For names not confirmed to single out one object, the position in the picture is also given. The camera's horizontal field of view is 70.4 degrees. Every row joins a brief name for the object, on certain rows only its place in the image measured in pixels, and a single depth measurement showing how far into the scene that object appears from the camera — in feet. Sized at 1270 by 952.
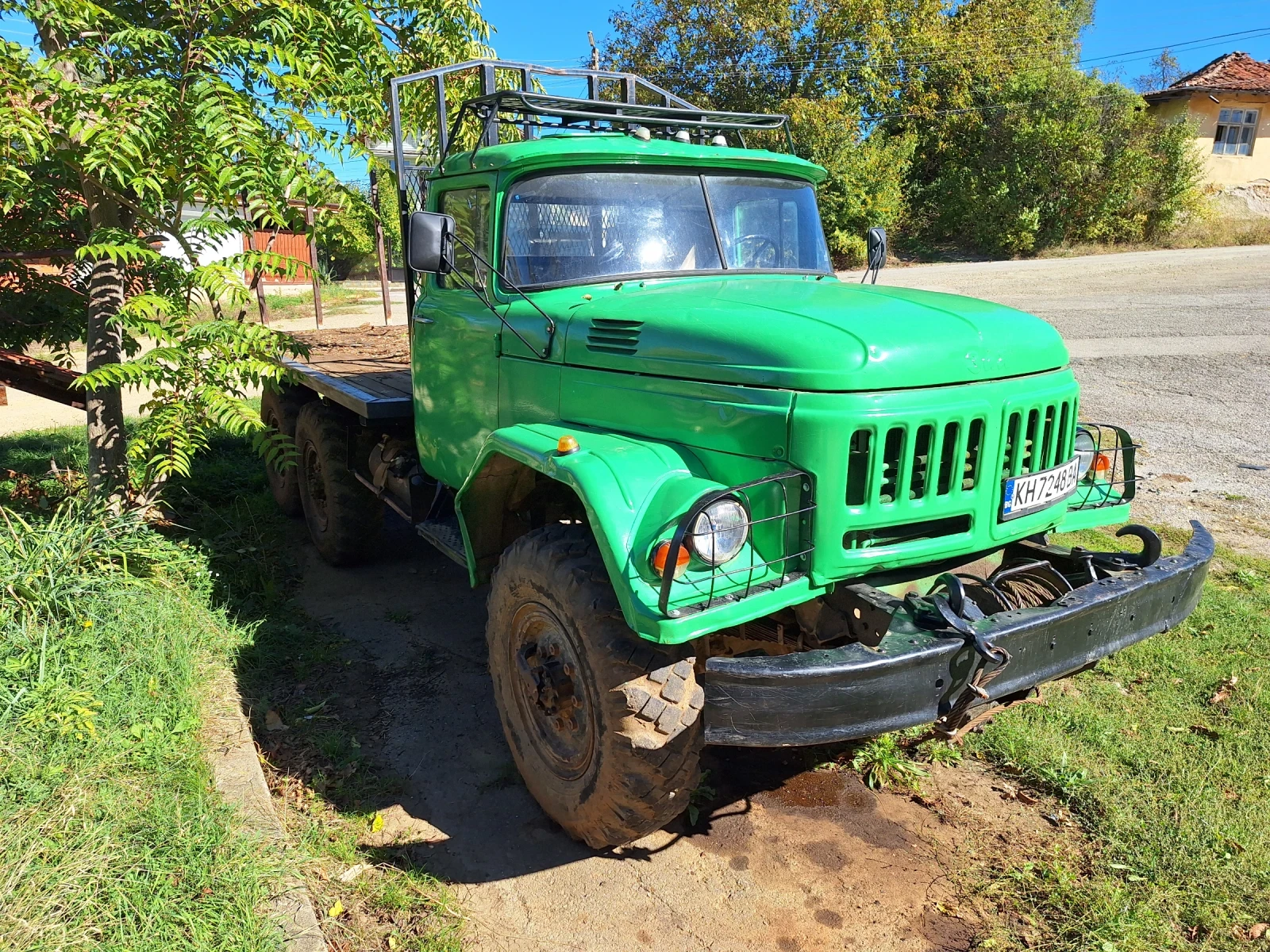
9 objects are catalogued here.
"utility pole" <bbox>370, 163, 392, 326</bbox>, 42.26
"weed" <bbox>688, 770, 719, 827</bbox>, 11.56
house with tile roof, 97.96
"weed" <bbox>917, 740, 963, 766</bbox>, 12.48
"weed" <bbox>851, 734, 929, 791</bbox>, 12.04
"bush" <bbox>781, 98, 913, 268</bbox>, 85.61
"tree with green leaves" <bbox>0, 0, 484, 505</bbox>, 12.80
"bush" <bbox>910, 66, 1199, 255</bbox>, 86.58
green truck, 8.76
